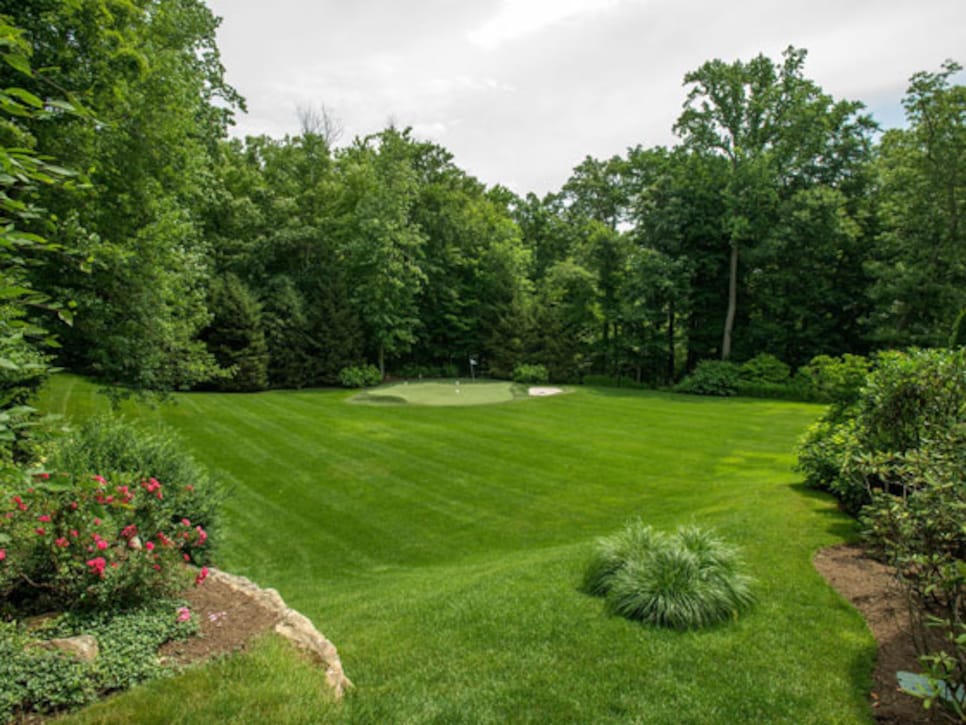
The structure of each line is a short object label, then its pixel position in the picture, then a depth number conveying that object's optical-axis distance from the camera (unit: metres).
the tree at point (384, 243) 27.45
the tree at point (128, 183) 8.45
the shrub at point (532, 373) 28.25
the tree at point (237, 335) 22.81
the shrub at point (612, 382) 28.34
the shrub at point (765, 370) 23.33
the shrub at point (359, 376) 26.41
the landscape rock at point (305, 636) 3.51
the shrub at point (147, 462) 5.88
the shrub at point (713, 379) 23.73
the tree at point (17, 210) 1.63
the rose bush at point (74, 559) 3.95
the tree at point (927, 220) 20.19
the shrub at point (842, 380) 7.69
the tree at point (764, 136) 24.31
